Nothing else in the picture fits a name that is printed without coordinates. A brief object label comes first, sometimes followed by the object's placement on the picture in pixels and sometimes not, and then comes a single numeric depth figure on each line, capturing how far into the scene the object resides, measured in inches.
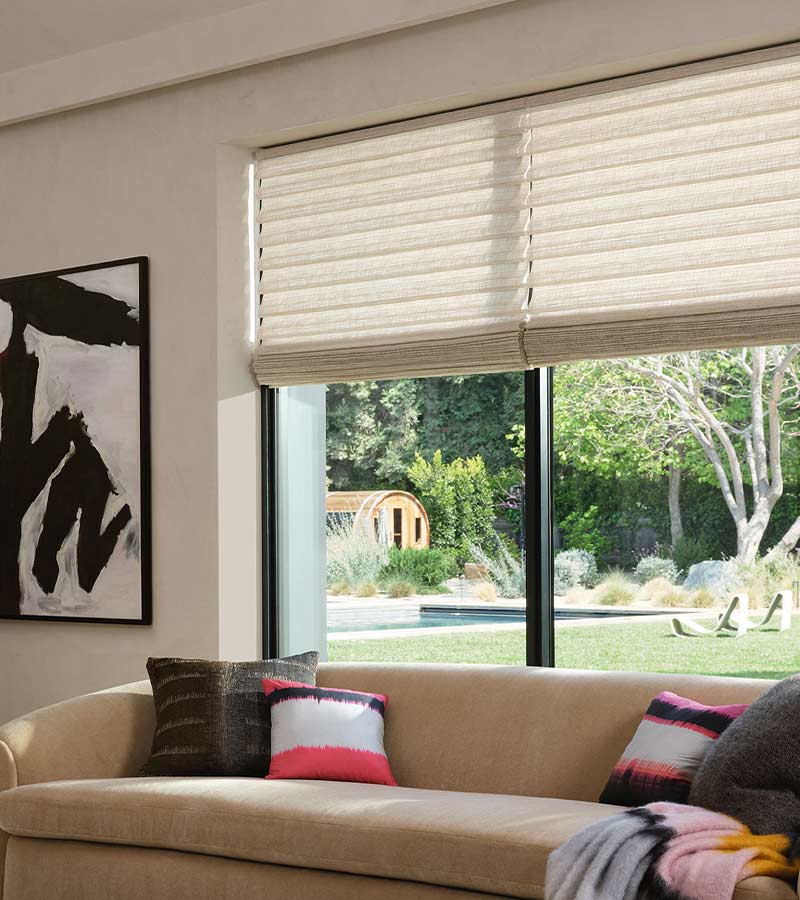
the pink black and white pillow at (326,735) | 140.1
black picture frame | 181.8
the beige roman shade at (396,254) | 161.6
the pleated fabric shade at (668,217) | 141.9
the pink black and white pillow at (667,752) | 119.1
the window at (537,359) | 145.9
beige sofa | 115.3
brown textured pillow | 142.7
